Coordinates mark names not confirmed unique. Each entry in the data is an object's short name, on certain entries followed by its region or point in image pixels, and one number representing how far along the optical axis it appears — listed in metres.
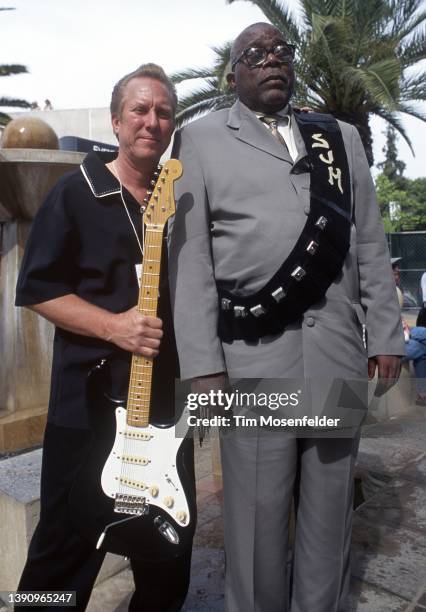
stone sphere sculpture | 4.11
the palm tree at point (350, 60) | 10.07
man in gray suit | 1.78
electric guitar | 1.76
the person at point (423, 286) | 7.19
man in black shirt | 1.82
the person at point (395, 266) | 7.31
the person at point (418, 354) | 6.03
